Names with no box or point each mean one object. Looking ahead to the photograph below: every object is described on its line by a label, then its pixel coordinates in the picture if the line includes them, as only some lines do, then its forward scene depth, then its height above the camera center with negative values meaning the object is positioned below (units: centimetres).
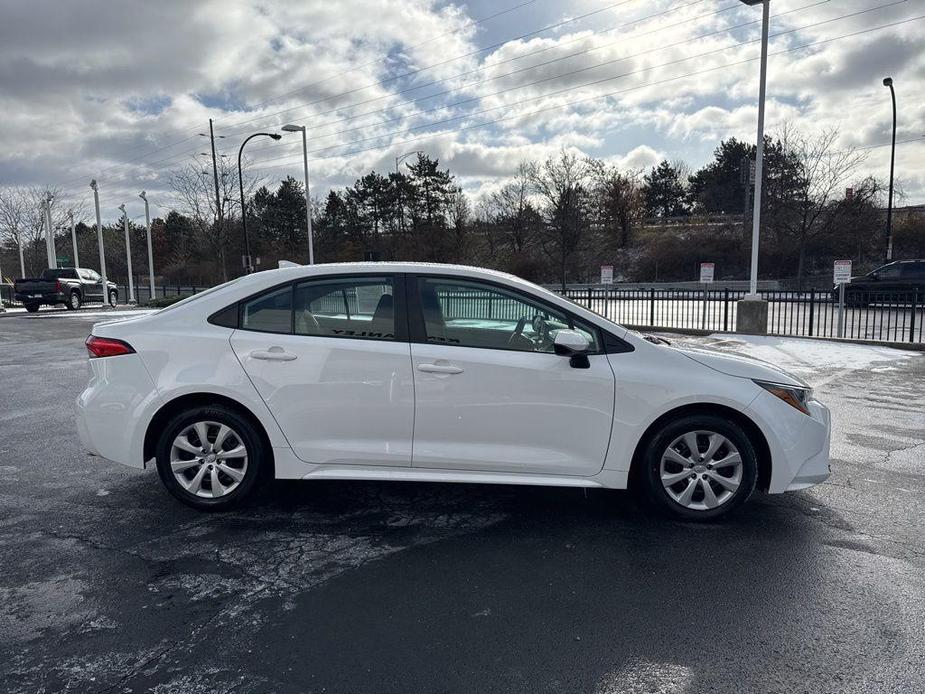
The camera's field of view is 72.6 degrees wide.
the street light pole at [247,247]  3219 +171
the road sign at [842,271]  1406 -4
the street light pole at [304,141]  2966 +687
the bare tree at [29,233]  4847 +397
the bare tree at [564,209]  4750 +505
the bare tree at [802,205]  3716 +393
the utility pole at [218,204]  3600 +438
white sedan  395 -77
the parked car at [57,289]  2816 -25
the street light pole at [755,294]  1502 -52
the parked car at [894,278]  2267 -36
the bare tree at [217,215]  3825 +426
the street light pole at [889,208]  3141 +299
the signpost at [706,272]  1603 -1
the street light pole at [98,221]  3598 +369
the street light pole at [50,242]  4016 +266
